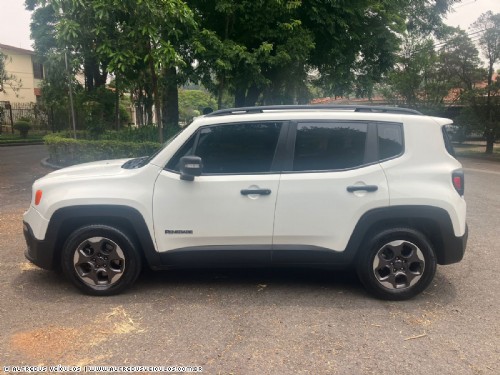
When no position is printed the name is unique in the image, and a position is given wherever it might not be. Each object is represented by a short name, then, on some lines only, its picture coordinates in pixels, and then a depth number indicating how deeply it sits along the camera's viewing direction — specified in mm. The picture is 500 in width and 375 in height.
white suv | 3848
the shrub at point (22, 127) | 27016
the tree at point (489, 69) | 21625
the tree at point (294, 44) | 12109
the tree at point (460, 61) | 23078
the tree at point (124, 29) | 8922
